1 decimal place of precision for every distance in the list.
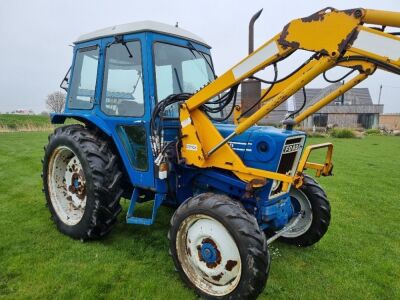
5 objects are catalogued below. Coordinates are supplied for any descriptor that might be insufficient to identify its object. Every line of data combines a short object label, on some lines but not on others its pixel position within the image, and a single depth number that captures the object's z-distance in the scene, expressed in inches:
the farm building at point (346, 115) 1382.9
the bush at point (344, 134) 884.0
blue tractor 109.0
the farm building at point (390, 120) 1533.6
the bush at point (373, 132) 1100.5
